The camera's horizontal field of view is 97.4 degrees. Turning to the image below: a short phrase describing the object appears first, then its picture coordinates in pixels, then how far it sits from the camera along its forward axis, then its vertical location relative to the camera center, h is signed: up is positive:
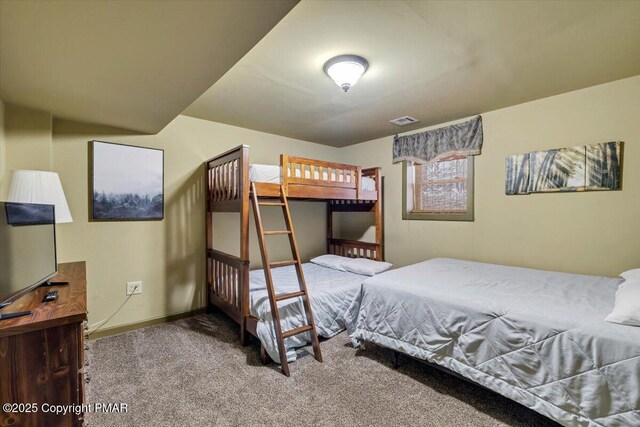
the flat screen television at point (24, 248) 1.17 -0.17
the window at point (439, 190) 3.27 +0.26
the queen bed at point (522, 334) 1.32 -0.72
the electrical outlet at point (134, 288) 2.79 -0.76
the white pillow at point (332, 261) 3.45 -0.65
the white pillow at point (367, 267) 3.17 -0.65
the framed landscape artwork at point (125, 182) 2.61 +0.29
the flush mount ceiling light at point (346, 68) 1.92 +1.00
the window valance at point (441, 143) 3.14 +0.82
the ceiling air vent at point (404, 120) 3.21 +1.06
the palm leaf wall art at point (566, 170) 2.37 +0.38
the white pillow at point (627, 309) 1.35 -0.49
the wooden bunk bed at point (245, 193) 2.45 +0.19
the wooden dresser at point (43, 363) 0.98 -0.55
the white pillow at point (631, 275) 1.84 -0.44
